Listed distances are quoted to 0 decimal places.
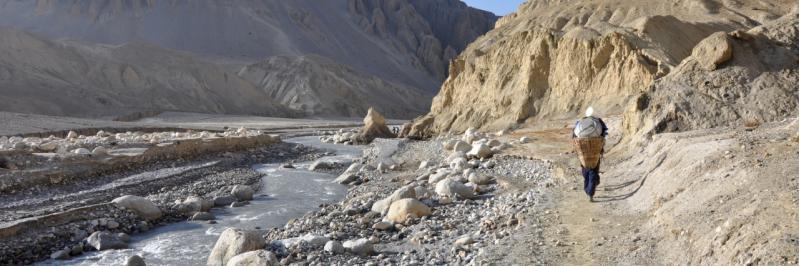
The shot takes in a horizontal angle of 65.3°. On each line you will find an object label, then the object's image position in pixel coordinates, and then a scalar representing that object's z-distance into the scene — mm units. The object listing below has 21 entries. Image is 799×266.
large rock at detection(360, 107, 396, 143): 42625
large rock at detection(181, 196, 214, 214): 15900
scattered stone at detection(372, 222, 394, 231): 11250
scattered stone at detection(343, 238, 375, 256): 9477
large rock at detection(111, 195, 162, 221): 14695
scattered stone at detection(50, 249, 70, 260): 11492
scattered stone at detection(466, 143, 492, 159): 21297
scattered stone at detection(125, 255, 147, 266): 10395
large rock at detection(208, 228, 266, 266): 9906
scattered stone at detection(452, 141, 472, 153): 24741
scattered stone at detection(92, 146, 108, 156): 22639
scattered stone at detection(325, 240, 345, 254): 9550
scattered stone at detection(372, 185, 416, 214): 13102
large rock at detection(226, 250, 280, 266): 8805
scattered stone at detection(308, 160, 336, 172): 26212
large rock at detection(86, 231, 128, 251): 12078
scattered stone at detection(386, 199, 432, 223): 11688
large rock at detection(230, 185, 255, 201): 18078
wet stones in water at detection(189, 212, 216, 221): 15117
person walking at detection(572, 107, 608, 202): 10109
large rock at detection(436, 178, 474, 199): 13359
